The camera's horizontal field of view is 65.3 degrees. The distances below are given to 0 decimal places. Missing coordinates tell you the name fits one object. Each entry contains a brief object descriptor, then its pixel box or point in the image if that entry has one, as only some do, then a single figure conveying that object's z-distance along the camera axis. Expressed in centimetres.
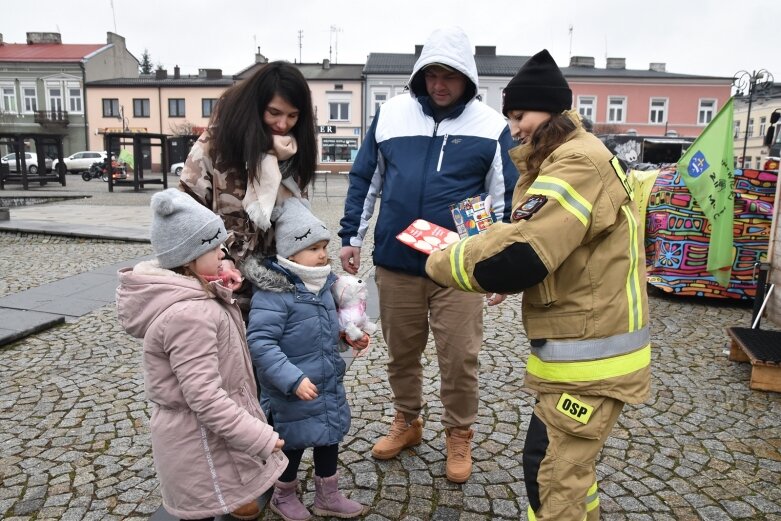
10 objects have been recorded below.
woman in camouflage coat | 233
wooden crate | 413
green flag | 609
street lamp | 1486
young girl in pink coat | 191
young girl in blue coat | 227
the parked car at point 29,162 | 3202
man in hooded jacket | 278
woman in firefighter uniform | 173
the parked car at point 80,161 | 3475
